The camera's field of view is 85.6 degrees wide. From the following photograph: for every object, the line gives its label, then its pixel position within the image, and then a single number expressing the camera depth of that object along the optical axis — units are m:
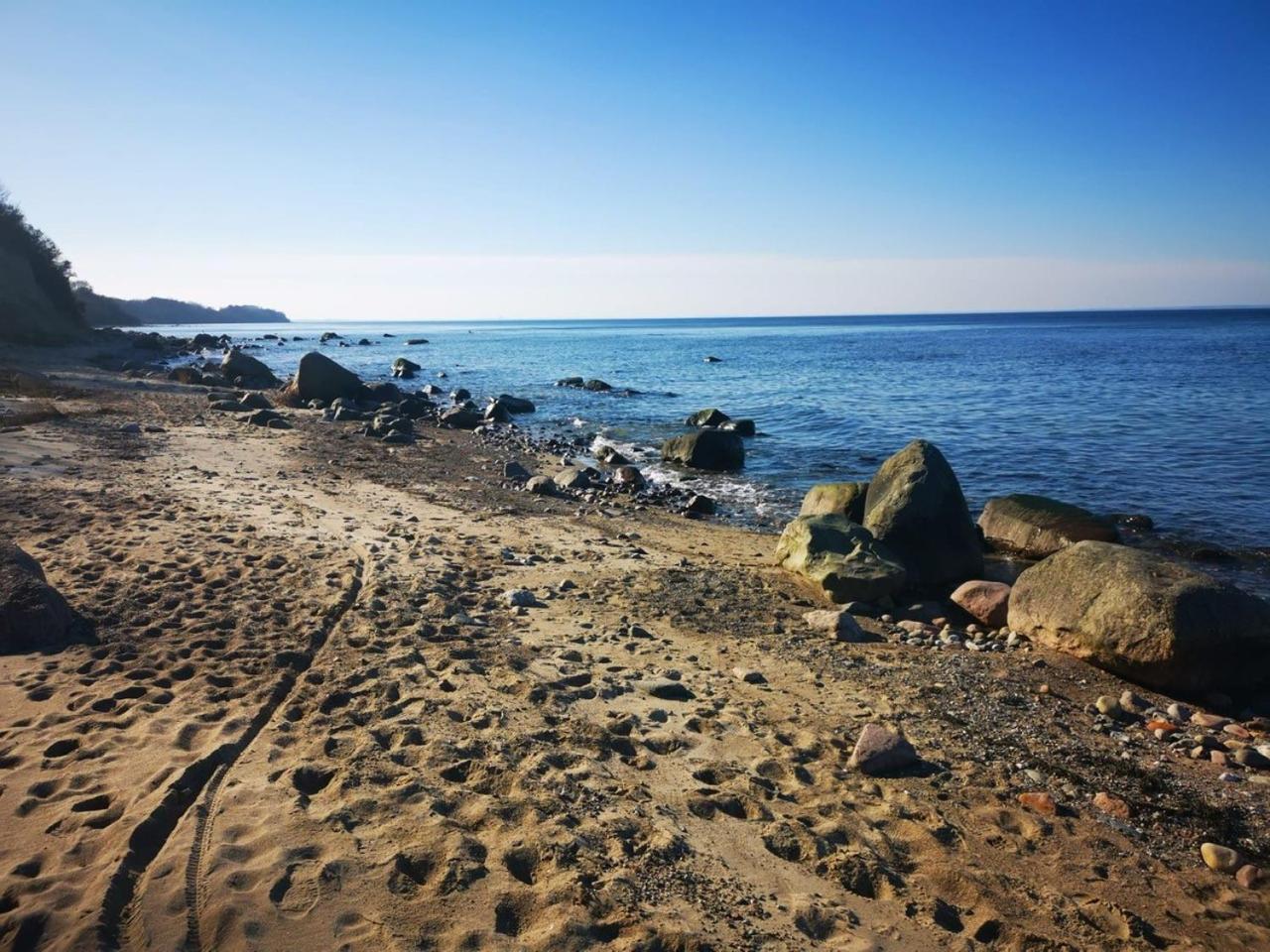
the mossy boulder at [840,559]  8.49
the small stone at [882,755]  4.81
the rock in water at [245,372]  30.67
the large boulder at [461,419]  22.78
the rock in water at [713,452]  17.45
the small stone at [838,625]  7.29
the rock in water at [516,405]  27.05
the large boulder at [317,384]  25.11
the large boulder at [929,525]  9.54
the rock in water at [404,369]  41.41
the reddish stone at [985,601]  8.07
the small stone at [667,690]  5.73
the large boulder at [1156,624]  6.18
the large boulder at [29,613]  5.67
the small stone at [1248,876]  3.95
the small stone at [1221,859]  4.06
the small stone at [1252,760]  5.16
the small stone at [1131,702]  5.98
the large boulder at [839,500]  11.33
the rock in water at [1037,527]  10.68
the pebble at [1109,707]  5.88
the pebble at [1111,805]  4.54
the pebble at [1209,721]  5.73
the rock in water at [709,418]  22.86
